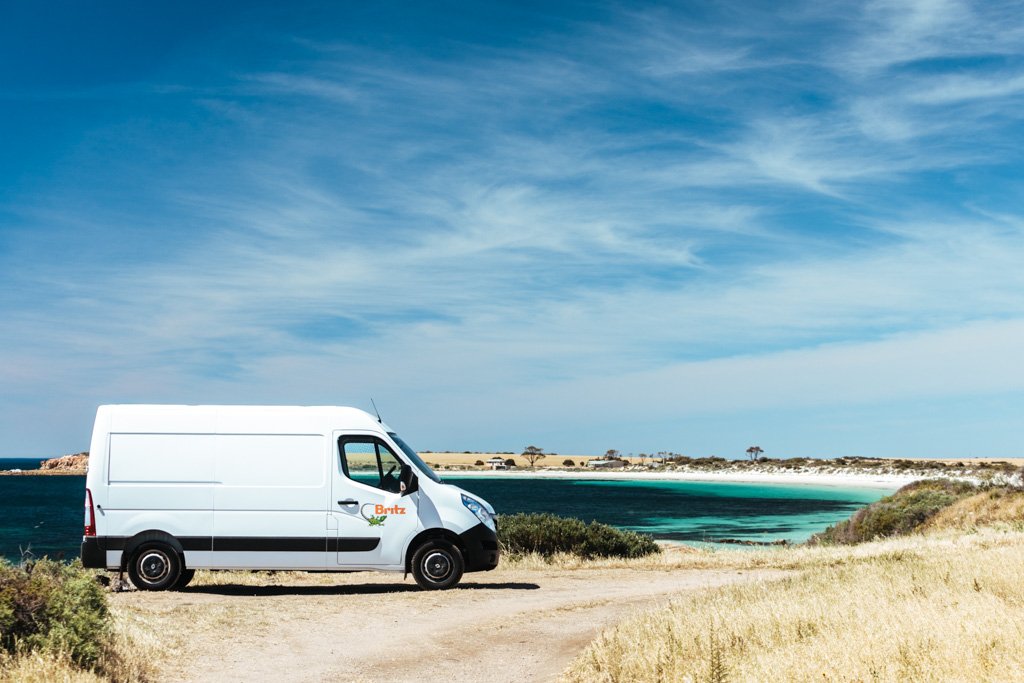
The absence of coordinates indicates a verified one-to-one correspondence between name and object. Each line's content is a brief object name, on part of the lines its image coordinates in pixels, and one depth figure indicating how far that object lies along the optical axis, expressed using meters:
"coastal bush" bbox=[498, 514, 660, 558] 21.44
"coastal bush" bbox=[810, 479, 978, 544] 31.36
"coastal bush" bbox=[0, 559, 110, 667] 8.76
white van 14.72
